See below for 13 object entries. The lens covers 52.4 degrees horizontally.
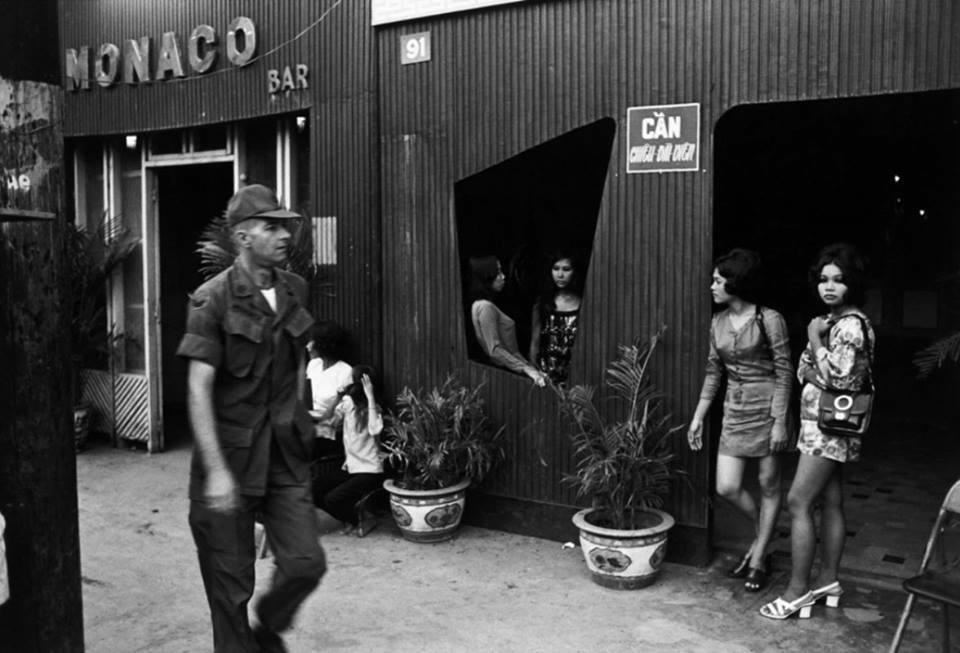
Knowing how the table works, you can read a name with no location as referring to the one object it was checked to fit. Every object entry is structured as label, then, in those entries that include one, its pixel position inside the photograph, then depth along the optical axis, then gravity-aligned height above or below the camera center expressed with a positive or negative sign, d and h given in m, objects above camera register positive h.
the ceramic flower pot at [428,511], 6.32 -1.65
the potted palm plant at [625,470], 5.47 -1.23
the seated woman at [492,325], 6.59 -0.47
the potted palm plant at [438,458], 6.34 -1.32
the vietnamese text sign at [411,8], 6.48 +1.70
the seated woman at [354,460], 6.58 -1.38
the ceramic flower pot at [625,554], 5.43 -1.66
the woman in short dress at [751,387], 5.36 -0.72
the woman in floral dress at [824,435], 4.76 -0.86
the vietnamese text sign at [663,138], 5.70 +0.71
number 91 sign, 6.73 +1.45
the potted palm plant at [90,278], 9.22 -0.20
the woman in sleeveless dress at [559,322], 6.66 -0.45
